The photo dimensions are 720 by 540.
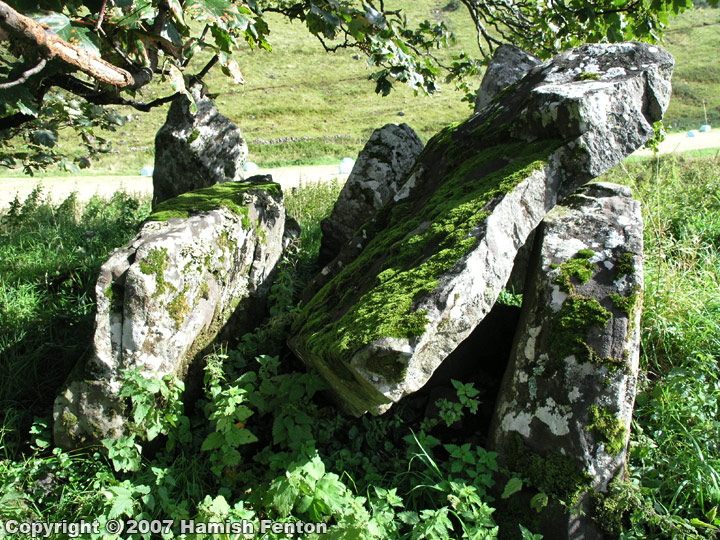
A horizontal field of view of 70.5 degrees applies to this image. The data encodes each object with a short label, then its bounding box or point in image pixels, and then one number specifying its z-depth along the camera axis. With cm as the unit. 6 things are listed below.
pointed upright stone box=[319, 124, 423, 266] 586
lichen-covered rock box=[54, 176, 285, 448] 346
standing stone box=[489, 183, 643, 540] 284
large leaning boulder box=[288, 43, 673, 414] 273
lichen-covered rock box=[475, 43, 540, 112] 598
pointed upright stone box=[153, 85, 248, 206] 652
